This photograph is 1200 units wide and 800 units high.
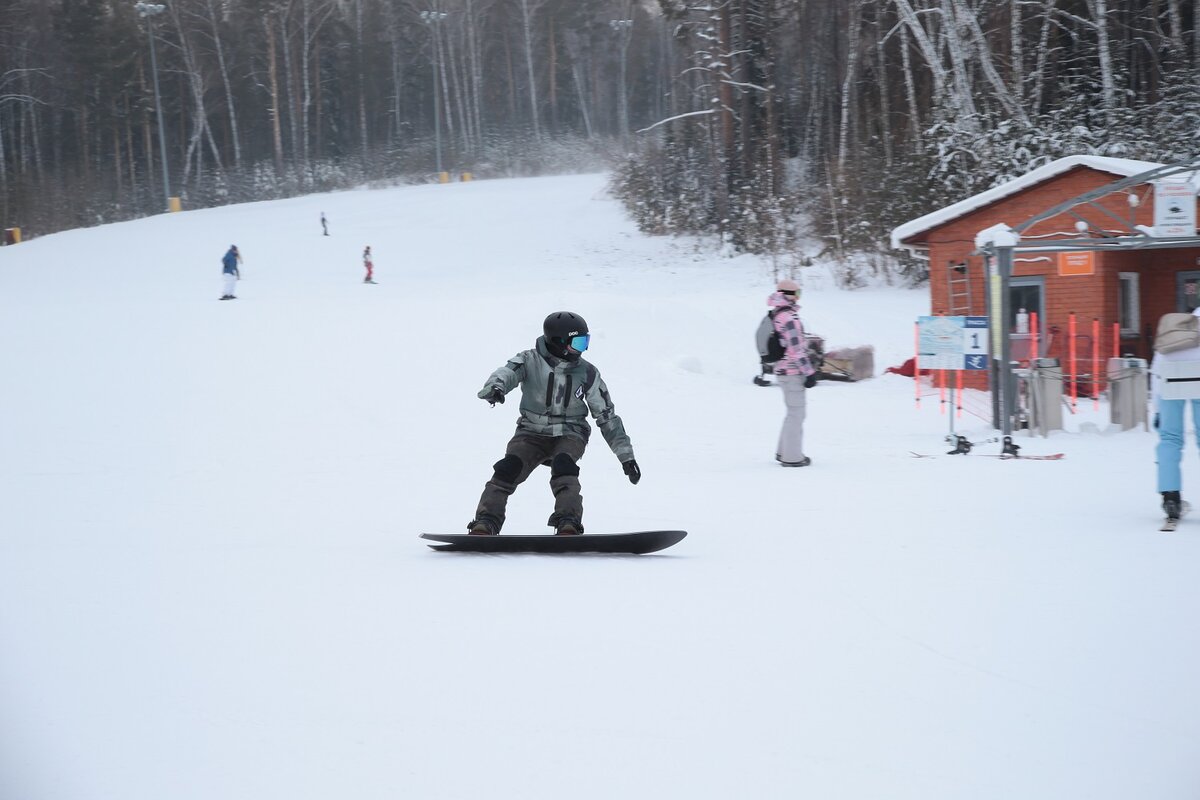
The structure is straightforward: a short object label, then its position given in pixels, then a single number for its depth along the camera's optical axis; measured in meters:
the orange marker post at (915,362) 13.12
